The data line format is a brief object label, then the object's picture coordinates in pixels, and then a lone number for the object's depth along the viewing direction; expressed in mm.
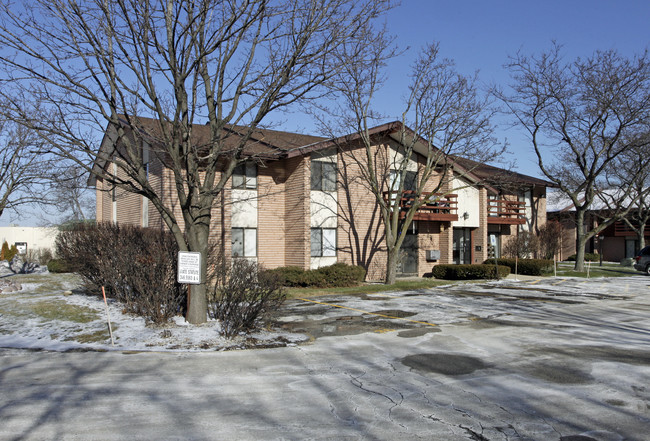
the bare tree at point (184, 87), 9703
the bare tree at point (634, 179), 30766
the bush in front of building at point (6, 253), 35472
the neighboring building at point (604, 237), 46688
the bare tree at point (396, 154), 20781
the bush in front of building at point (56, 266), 26211
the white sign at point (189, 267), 10156
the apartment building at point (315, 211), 21109
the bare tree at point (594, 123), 26578
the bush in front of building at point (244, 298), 10117
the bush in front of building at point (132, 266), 10633
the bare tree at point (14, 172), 24438
